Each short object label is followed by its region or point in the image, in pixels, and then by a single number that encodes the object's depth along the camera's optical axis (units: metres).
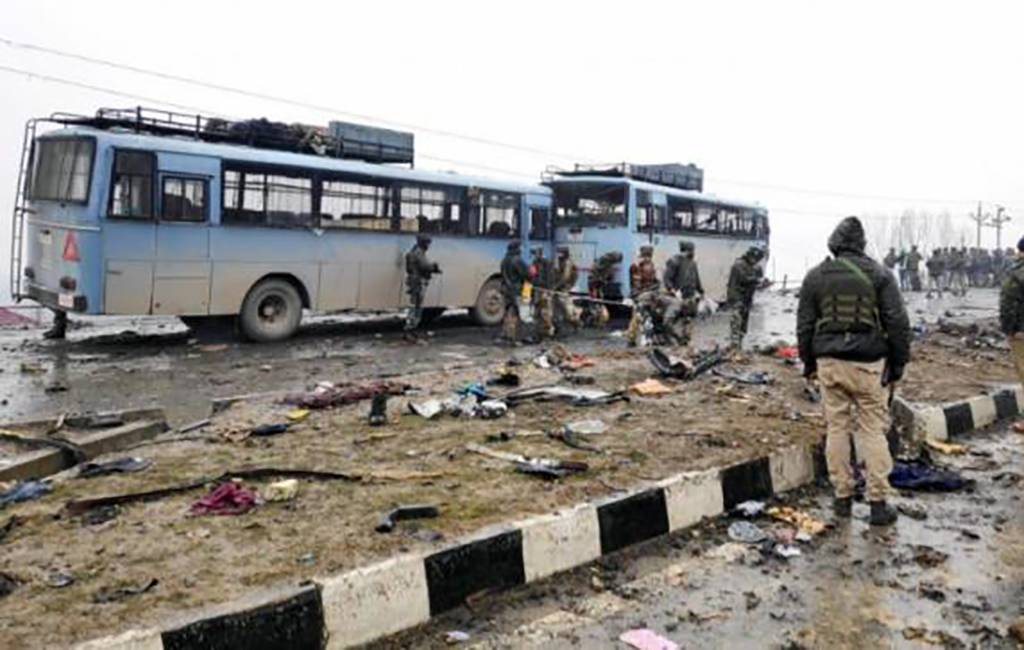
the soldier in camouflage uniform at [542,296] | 13.79
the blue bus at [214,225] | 10.04
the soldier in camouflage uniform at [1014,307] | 6.12
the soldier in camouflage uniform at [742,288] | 11.61
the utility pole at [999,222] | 62.84
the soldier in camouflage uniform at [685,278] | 11.70
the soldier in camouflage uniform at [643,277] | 12.24
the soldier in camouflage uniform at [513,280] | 12.89
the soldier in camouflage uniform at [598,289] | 15.70
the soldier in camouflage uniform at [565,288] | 14.61
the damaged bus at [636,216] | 16.83
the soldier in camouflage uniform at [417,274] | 12.76
